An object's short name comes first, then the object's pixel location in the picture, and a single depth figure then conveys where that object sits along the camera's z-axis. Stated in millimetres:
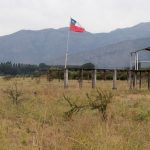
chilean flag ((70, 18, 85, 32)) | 34875
